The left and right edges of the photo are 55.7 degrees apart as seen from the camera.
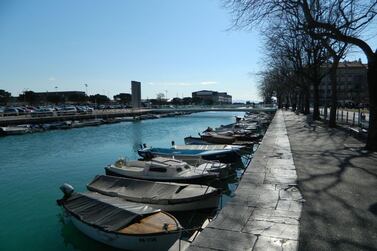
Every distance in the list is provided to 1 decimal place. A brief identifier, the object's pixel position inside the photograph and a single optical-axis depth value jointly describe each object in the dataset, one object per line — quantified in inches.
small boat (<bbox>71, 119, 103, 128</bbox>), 2781.0
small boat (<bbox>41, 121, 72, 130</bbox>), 2568.9
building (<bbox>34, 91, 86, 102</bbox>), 6159.5
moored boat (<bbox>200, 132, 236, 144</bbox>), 1248.2
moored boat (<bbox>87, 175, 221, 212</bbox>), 528.7
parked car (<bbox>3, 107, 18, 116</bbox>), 2928.4
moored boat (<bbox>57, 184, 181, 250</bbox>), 403.9
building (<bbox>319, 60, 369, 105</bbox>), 4142.7
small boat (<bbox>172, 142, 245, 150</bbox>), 1036.8
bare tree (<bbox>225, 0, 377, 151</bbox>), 637.9
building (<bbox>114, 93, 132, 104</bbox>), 7564.0
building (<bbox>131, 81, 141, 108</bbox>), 4917.3
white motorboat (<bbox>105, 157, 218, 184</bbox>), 659.4
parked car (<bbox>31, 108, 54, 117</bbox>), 2970.0
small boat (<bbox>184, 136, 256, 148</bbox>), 1177.2
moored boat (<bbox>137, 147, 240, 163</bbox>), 925.0
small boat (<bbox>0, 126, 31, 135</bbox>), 2241.6
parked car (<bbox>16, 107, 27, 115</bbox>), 3110.2
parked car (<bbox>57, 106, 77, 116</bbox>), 3273.1
